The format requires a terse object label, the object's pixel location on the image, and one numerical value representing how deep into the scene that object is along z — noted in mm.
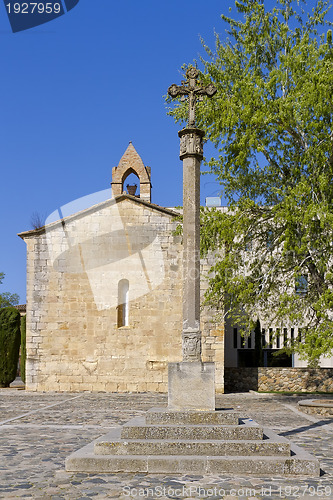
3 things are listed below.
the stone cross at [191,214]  8438
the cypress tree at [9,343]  22875
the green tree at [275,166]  13898
